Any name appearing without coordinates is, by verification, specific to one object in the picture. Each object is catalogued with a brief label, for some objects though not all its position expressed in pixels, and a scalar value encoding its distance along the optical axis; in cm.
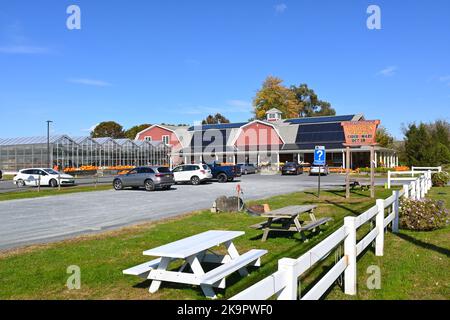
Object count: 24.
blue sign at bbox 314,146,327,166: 1942
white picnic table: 527
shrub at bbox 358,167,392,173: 4578
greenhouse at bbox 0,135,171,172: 4775
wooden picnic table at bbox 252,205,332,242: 942
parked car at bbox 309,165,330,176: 4366
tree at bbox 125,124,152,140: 10303
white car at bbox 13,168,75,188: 3169
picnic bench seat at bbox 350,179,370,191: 2396
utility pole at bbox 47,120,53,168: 4591
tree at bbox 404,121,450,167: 4238
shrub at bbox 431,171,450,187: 2531
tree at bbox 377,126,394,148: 5731
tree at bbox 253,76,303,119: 8862
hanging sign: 1925
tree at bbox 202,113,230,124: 11519
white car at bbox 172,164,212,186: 3114
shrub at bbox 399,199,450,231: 1035
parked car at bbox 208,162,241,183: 3381
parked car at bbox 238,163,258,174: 4926
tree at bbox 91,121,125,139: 10234
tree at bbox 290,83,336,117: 10775
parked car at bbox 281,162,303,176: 4559
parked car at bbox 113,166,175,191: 2598
